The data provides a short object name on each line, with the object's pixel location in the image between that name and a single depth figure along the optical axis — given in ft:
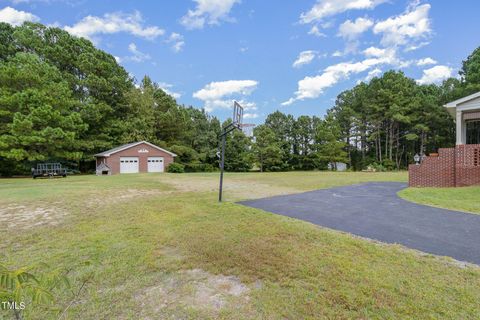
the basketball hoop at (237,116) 25.76
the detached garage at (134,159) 79.56
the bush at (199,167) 95.04
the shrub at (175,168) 85.61
